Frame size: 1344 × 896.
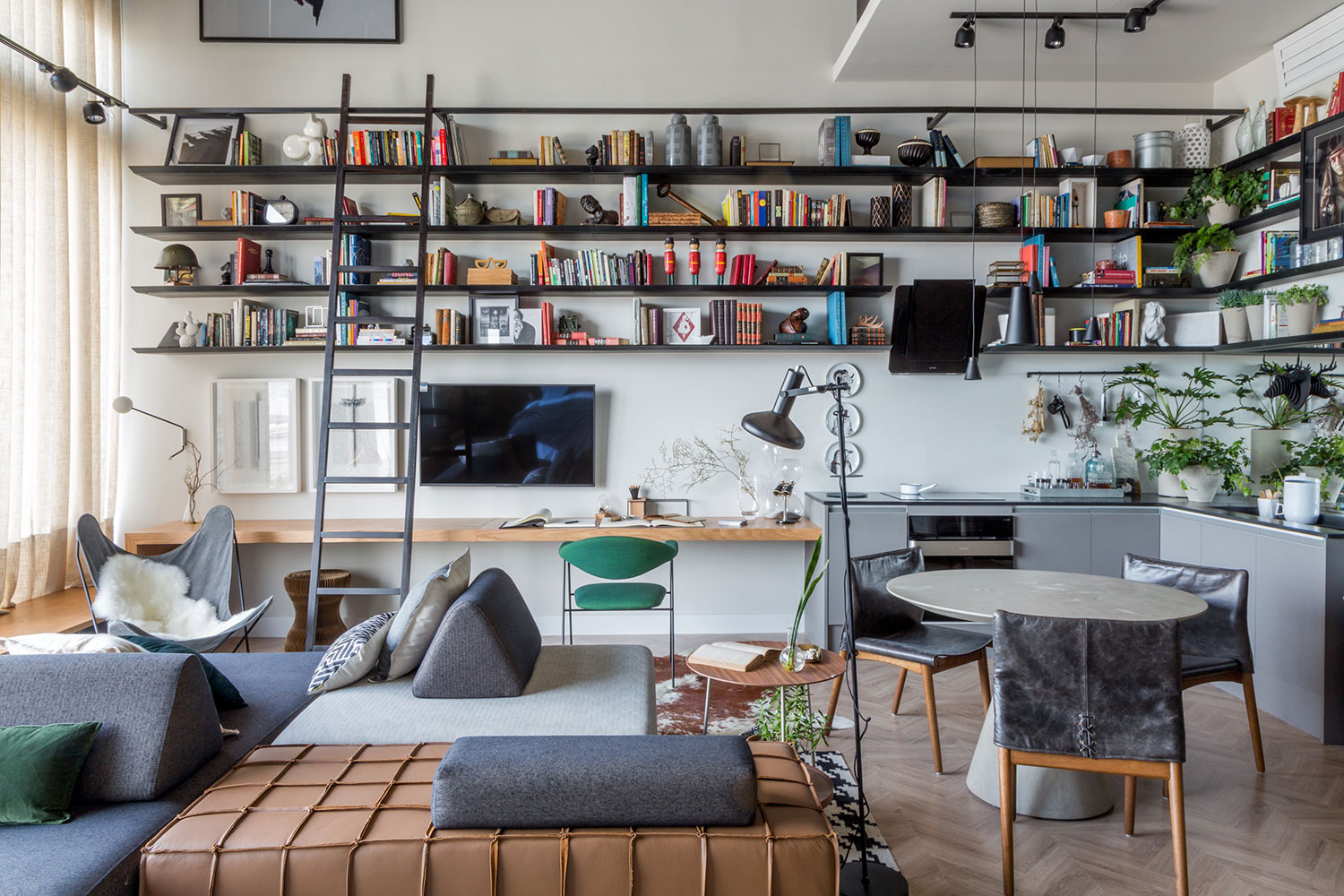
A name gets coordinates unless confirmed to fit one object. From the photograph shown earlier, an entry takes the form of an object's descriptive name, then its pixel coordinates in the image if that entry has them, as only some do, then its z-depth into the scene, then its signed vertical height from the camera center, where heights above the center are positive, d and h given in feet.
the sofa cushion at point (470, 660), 8.27 -2.24
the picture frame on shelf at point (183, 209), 15.94 +4.58
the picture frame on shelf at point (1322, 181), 12.44 +4.08
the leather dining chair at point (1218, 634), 9.52 -2.38
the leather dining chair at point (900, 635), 9.98 -2.57
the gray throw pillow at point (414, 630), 8.90 -2.08
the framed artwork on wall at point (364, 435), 16.08 +0.11
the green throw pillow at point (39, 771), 5.65 -2.34
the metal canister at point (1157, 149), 15.70 +5.68
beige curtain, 13.44 +2.60
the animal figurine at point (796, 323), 15.66 +2.32
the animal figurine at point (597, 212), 15.81 +4.48
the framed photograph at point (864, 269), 15.79 +3.40
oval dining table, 8.66 -1.80
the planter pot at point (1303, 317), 13.39 +2.07
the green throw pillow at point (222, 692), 8.10 -2.51
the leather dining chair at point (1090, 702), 7.30 -2.40
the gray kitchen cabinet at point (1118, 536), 14.71 -1.71
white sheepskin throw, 12.28 -2.47
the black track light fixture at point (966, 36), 13.44 +6.82
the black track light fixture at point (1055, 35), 13.37 +6.75
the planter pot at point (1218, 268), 15.28 +3.30
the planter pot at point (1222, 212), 15.19 +4.30
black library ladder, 13.96 +1.58
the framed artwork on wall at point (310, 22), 16.19 +8.38
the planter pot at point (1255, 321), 14.83 +2.22
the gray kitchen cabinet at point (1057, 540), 14.76 -1.80
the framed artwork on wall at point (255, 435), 16.24 +0.11
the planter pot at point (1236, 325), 15.03 +2.16
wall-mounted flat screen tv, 16.15 +0.12
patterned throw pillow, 8.61 -2.35
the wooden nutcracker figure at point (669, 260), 15.67 +3.52
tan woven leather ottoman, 5.06 -2.64
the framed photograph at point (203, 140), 15.76 +5.89
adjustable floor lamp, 7.19 -0.04
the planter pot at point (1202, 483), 14.37 -0.73
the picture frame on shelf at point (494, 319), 15.87 +2.40
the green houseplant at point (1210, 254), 15.26 +3.57
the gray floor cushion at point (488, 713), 7.54 -2.66
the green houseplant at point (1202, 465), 14.30 -0.41
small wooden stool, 15.05 -3.16
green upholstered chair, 12.80 -1.94
